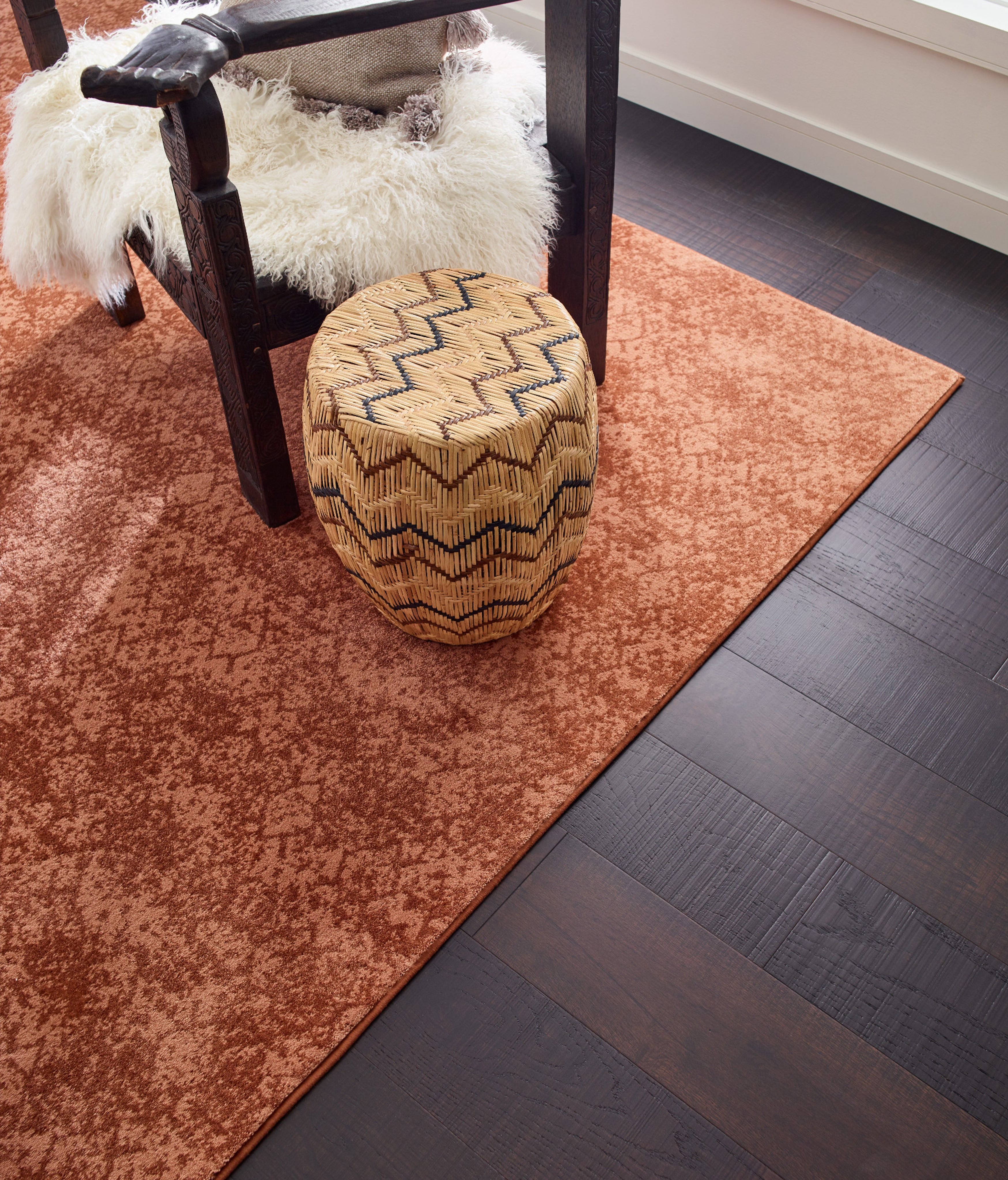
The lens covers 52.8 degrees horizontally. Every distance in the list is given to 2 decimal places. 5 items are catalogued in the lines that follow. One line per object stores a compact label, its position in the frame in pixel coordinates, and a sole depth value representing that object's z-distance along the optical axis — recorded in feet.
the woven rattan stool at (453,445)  3.77
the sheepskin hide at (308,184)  4.52
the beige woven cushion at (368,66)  4.90
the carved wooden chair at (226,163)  3.71
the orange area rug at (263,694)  3.61
